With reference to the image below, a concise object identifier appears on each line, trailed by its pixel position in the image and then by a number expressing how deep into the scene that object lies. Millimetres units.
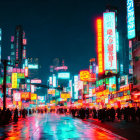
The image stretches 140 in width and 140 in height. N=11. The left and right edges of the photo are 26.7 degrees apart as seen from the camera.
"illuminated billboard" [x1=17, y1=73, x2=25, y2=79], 131512
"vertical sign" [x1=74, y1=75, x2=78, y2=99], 152000
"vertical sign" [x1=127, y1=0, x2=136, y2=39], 48062
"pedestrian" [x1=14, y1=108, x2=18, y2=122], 39438
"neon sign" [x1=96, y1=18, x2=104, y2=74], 74375
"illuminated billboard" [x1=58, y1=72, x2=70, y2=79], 166150
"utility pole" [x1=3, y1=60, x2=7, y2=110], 36844
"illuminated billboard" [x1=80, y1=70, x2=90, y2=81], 82900
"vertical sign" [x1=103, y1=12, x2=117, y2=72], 70462
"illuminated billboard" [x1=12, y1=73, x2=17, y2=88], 89831
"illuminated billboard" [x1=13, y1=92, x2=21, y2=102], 45928
